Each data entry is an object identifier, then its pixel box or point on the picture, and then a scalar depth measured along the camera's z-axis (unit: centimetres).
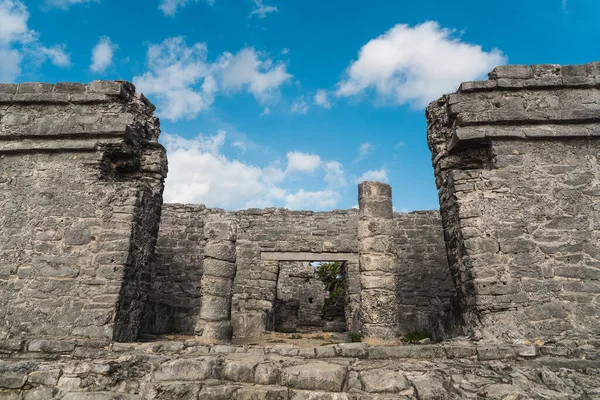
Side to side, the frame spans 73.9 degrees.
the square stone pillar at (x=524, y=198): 482
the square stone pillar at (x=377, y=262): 579
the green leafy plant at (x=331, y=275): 1520
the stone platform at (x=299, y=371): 371
